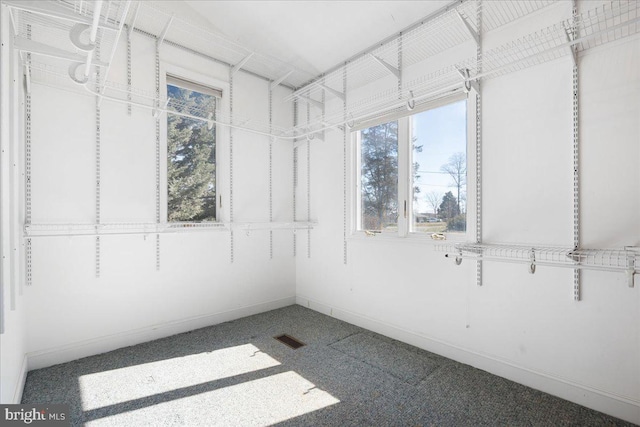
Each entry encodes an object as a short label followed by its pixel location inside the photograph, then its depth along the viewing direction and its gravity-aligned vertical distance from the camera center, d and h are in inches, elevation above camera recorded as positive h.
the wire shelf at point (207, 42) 109.3 +70.4
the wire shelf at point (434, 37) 88.8 +59.2
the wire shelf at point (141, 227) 97.4 -5.6
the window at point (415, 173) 107.2 +15.2
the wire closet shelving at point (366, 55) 72.3 +48.7
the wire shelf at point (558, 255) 68.5 -12.2
